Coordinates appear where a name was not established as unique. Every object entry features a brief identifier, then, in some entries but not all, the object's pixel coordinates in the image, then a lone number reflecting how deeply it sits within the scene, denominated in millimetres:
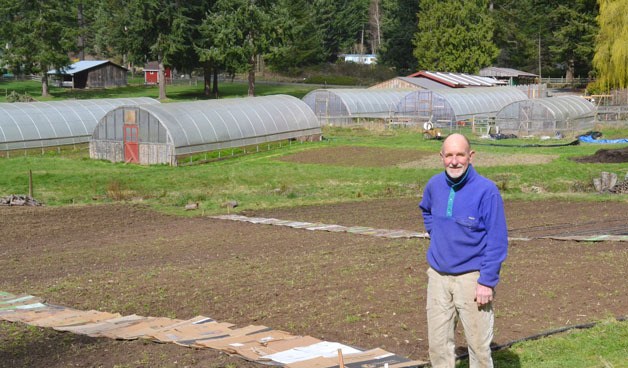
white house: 124750
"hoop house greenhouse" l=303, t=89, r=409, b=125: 54594
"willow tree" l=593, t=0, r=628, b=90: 55594
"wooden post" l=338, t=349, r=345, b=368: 6887
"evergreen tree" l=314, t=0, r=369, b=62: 106000
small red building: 95688
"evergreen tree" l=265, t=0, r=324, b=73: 70000
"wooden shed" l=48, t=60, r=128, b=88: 85438
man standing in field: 6855
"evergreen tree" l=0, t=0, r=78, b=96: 73812
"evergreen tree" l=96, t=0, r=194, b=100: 68438
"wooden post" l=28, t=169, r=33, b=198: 26016
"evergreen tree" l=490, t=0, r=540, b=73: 88369
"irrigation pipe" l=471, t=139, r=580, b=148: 40362
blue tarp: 42562
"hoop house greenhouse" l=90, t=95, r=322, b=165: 36500
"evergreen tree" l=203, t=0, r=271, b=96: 66938
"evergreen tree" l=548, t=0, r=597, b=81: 69750
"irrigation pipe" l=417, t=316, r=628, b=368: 8704
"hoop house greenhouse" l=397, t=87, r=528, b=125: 53375
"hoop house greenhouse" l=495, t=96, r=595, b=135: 46625
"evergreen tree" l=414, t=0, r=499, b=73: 77562
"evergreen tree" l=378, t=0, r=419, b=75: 89750
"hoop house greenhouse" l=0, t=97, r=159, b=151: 39438
